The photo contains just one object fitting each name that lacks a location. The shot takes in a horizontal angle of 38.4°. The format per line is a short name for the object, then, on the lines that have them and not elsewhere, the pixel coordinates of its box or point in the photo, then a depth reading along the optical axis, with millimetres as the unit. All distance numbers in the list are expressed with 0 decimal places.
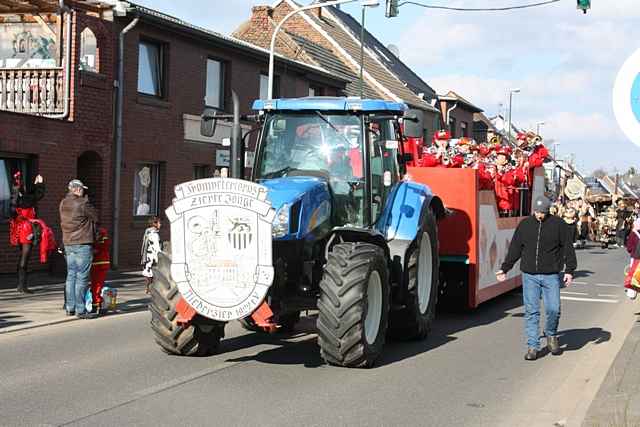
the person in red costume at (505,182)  14844
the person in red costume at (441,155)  13961
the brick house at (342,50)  35406
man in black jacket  9656
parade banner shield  8117
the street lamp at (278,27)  21797
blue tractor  8492
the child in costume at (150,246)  15180
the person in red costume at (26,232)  14562
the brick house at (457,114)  47969
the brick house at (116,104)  17797
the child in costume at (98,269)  12578
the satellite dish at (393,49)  52744
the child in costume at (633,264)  12797
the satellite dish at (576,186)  65125
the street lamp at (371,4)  23708
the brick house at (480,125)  55062
